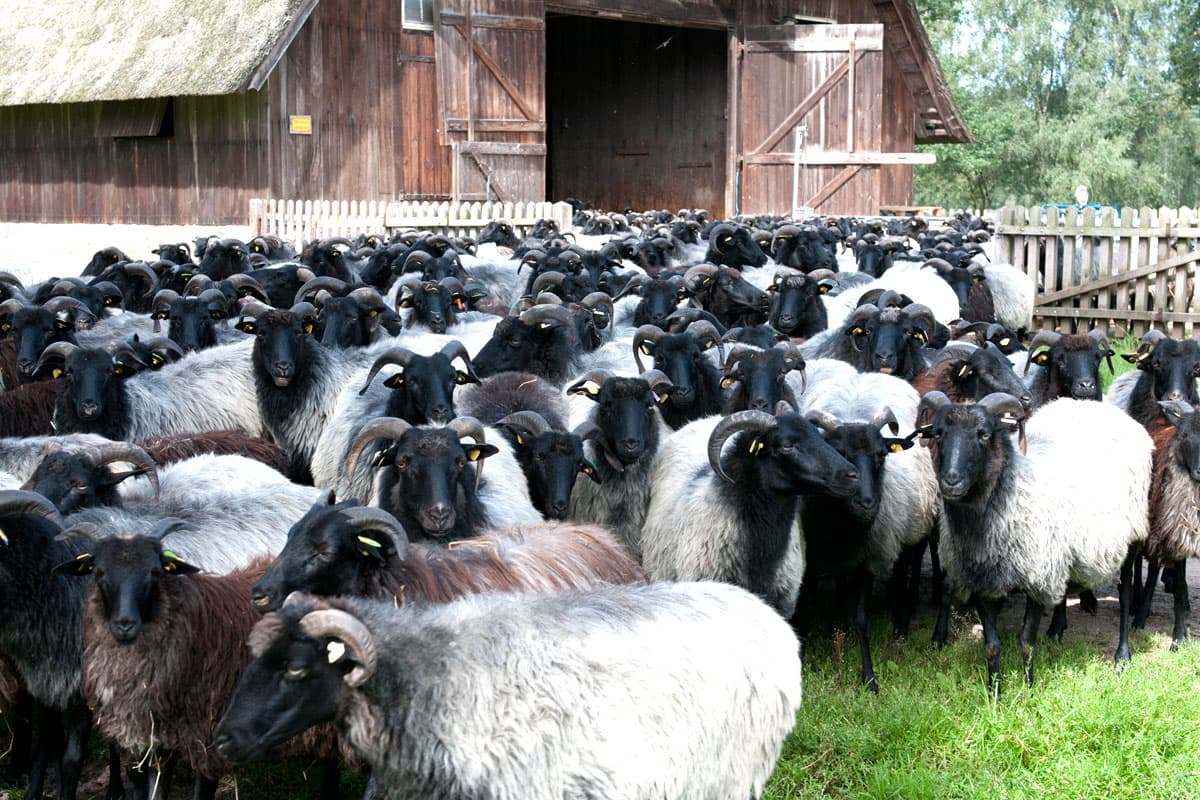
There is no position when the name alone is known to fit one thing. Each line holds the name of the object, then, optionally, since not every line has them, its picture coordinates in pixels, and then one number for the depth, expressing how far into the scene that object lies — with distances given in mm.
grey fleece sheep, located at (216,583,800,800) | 3643
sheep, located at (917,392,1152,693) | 6609
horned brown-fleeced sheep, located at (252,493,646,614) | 4566
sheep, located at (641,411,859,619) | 6188
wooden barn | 21859
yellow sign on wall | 21625
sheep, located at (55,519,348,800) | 4656
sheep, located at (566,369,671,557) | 7086
